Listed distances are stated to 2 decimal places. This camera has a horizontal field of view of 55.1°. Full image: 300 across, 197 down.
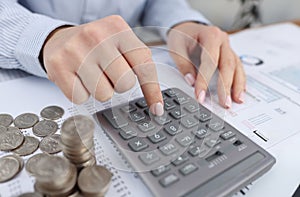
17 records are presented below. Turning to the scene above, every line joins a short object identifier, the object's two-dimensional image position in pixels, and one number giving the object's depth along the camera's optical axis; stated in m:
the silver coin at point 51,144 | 0.28
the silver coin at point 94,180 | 0.21
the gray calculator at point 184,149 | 0.24
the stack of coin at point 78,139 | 0.22
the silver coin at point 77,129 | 0.22
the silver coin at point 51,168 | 0.20
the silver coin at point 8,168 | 0.25
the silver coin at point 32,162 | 0.26
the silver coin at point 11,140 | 0.28
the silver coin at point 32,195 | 0.23
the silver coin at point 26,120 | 0.31
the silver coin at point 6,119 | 0.31
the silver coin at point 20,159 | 0.26
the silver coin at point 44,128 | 0.30
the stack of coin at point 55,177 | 0.20
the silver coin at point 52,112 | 0.33
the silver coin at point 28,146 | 0.28
